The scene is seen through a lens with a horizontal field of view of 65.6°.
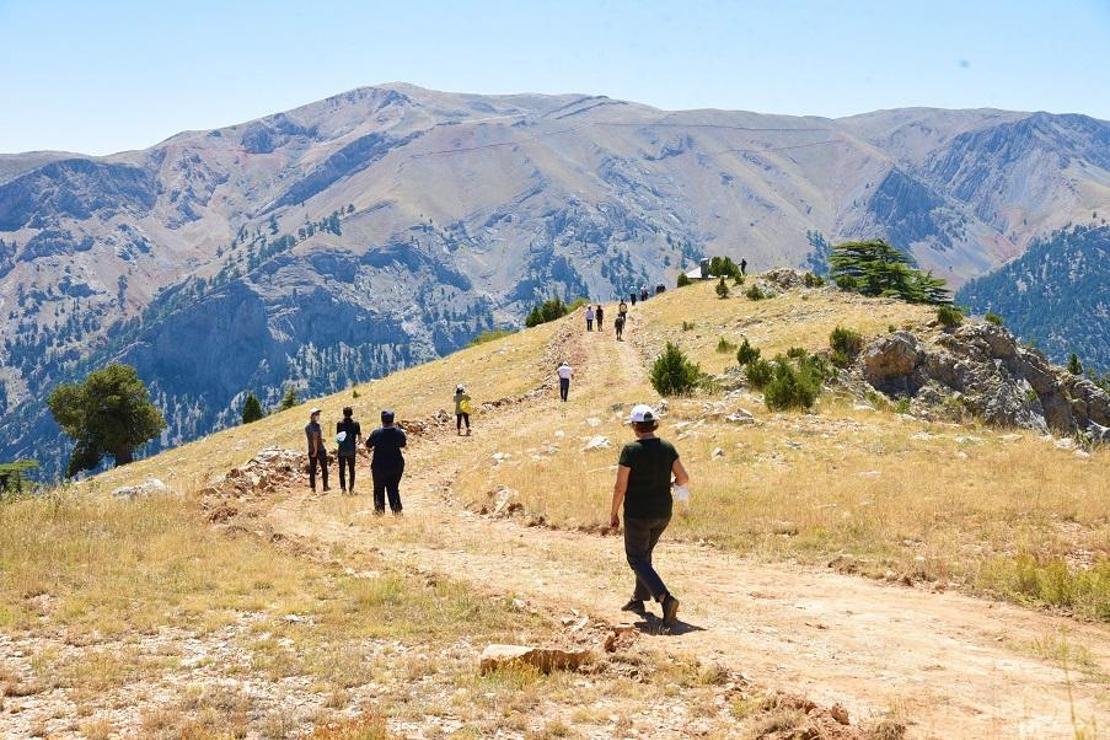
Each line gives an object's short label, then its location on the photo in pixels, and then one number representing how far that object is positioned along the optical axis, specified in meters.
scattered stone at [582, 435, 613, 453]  23.86
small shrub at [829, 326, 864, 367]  34.89
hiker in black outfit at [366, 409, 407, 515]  19.44
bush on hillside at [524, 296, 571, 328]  82.50
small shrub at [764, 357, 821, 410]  27.67
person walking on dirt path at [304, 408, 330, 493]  22.97
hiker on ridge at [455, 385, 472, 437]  32.31
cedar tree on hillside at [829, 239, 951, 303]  53.75
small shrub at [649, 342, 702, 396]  32.31
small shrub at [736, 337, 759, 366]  35.08
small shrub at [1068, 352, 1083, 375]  82.39
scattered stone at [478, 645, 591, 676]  8.84
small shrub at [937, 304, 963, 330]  36.22
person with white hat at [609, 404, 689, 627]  10.66
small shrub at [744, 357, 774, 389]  31.70
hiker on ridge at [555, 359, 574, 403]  35.62
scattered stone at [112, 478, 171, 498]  20.55
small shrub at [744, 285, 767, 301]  56.82
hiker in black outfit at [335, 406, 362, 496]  22.65
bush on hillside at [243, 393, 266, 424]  71.31
